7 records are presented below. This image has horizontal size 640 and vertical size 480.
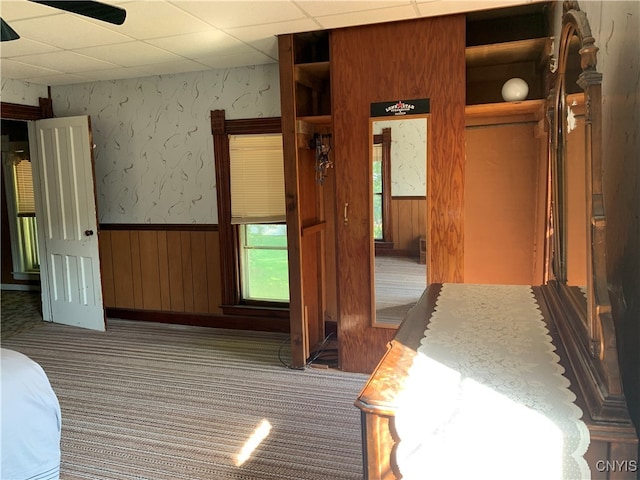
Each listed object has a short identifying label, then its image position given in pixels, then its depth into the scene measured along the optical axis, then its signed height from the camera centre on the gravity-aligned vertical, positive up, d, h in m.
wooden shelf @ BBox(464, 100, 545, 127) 3.10 +0.50
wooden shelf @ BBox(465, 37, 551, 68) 2.97 +0.87
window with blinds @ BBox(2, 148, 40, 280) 6.66 -0.12
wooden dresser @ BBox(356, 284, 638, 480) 1.05 -0.54
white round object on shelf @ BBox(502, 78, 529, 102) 3.12 +0.61
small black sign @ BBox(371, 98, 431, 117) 3.17 +0.54
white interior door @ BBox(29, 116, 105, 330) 4.73 -0.18
